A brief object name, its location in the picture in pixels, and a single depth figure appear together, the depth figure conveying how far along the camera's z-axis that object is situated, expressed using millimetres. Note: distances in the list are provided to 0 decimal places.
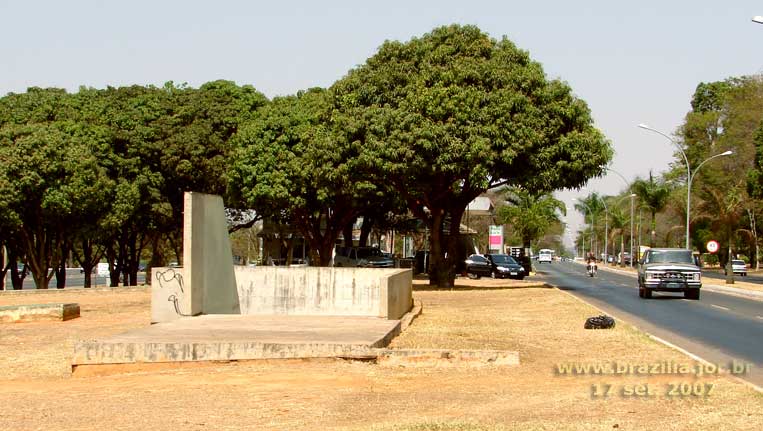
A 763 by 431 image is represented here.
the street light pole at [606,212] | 120925
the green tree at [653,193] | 92562
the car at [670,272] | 35531
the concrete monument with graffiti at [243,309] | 15180
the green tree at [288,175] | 52500
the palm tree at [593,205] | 133125
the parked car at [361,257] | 56844
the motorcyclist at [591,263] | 69062
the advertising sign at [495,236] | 88812
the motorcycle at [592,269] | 69000
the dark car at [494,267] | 60625
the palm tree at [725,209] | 58531
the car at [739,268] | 84150
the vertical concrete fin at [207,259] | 21578
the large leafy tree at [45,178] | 45844
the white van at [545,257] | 141625
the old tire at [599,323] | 21656
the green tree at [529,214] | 98062
